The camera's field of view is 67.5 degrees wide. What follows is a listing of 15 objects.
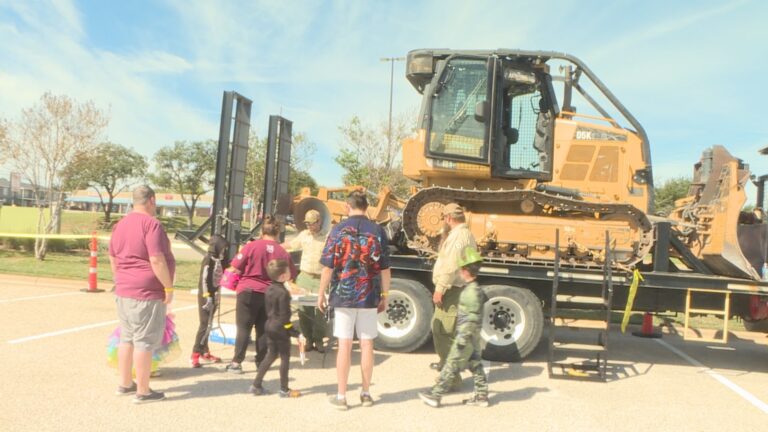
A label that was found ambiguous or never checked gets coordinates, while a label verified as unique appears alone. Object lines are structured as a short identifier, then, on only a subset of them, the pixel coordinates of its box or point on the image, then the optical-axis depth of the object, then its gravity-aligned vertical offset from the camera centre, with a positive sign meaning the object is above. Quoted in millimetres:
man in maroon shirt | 4562 -542
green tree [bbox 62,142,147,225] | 44875 +3302
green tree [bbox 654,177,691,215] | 38853 +3969
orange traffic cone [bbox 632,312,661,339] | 9227 -1379
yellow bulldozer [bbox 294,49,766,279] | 6934 +834
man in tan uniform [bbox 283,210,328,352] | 6816 -624
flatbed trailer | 6734 -663
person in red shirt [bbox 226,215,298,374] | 5305 -518
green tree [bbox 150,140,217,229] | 48094 +4169
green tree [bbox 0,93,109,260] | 17188 +1910
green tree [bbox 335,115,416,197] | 28780 +3152
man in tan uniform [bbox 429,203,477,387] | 5383 -462
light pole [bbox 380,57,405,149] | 29219 +4892
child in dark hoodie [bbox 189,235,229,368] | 5879 -706
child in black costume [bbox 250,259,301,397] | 4938 -916
